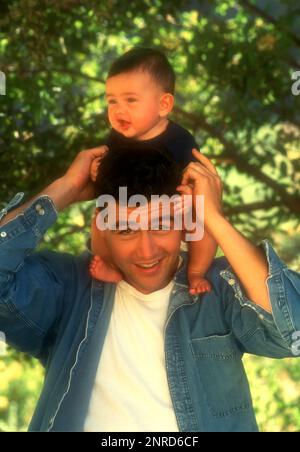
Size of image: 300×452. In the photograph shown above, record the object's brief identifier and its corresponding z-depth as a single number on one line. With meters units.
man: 2.36
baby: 2.62
